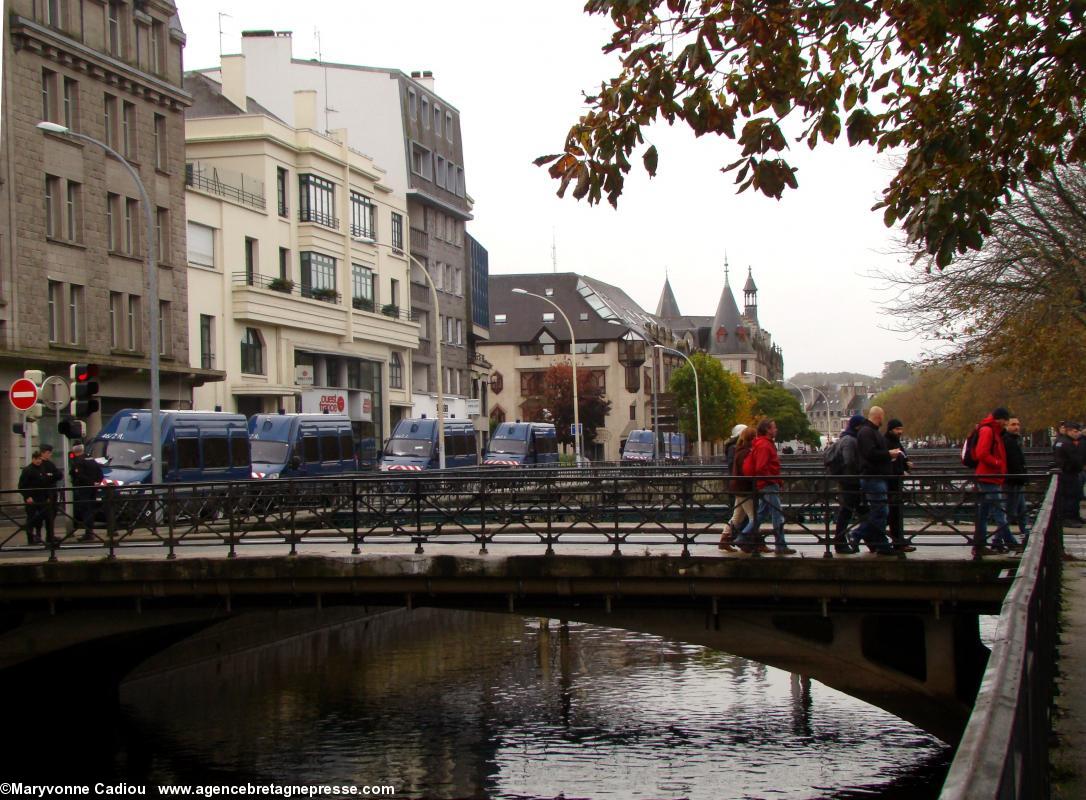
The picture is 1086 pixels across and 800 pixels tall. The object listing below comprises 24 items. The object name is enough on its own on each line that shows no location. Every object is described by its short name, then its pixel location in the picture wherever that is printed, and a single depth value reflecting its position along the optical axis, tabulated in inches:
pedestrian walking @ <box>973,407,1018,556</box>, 597.0
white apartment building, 1916.8
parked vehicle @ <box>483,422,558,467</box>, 2035.2
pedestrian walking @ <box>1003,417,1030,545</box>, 590.9
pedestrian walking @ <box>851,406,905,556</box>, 619.2
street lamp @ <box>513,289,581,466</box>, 2186.3
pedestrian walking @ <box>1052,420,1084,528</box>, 924.0
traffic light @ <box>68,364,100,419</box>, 907.4
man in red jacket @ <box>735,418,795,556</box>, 633.0
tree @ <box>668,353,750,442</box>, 3604.8
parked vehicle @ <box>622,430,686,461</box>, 2812.5
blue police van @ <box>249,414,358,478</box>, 1533.0
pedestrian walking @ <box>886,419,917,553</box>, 605.6
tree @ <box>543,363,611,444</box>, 3735.2
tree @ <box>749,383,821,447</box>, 5487.2
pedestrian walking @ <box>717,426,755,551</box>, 647.1
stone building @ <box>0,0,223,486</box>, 1464.1
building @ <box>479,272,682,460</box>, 4397.1
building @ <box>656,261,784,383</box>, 6953.7
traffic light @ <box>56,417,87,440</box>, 900.0
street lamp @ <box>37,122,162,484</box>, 1059.9
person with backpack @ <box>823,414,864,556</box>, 621.9
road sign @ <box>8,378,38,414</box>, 884.0
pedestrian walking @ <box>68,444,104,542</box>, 884.0
